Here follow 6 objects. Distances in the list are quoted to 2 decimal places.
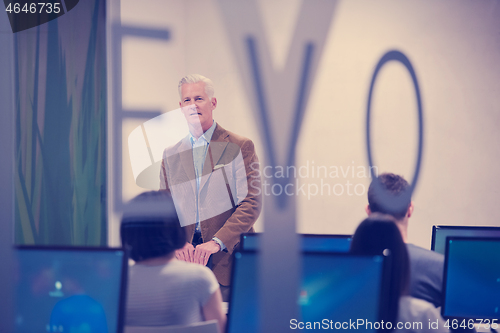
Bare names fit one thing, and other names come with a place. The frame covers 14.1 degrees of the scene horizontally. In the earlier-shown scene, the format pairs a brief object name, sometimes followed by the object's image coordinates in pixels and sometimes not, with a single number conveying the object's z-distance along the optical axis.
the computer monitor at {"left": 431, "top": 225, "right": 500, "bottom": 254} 9.34
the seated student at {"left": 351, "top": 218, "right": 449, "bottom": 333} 8.38
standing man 9.73
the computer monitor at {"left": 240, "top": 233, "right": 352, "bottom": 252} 9.16
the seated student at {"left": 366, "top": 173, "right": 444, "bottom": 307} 9.08
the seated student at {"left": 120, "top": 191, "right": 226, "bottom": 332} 8.86
